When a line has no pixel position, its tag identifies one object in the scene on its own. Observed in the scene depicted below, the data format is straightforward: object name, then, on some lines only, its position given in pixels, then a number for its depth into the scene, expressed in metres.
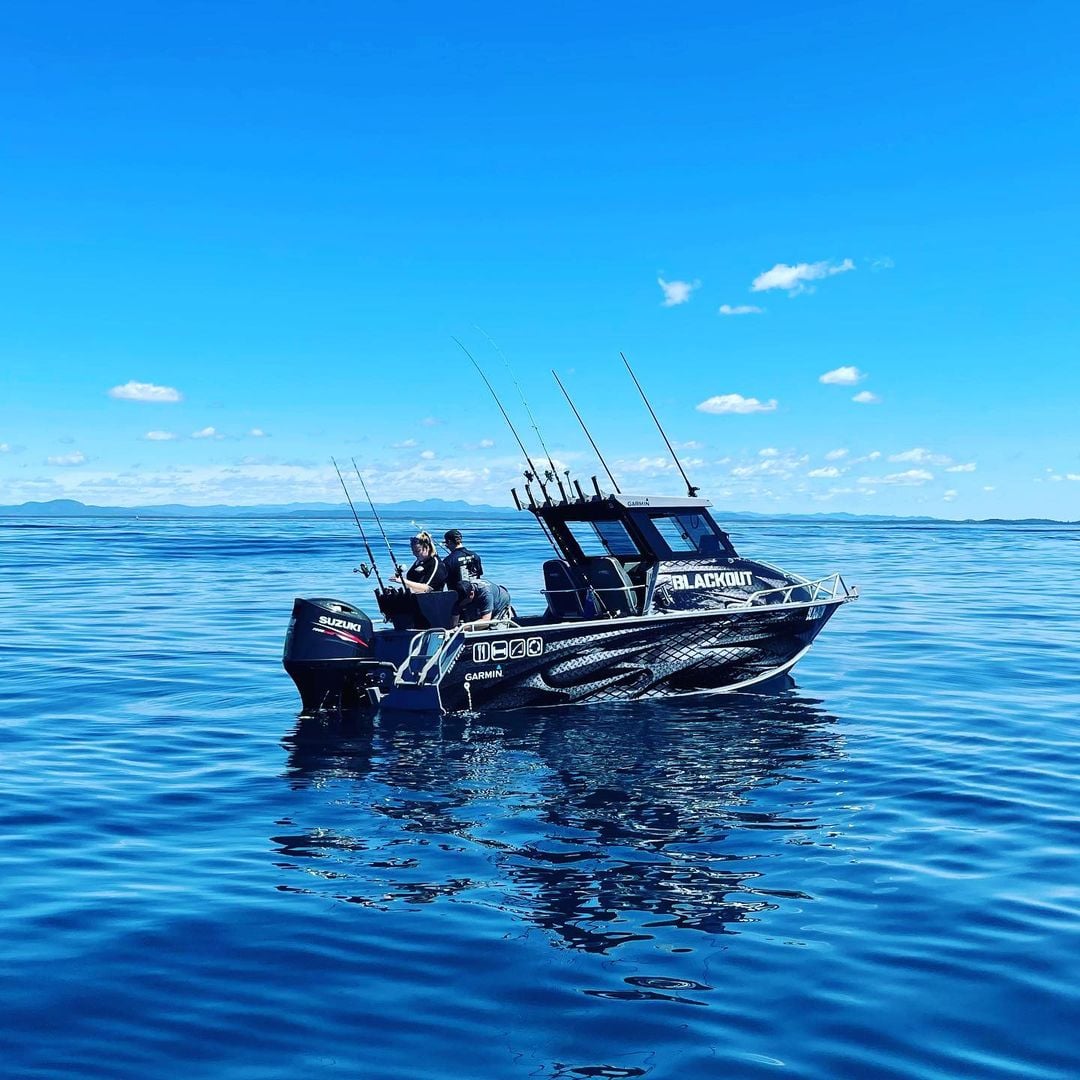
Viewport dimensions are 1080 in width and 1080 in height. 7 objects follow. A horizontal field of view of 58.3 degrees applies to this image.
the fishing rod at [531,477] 13.38
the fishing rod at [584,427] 13.48
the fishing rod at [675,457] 13.88
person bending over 12.30
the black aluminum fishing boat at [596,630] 11.73
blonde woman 12.73
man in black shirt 12.42
